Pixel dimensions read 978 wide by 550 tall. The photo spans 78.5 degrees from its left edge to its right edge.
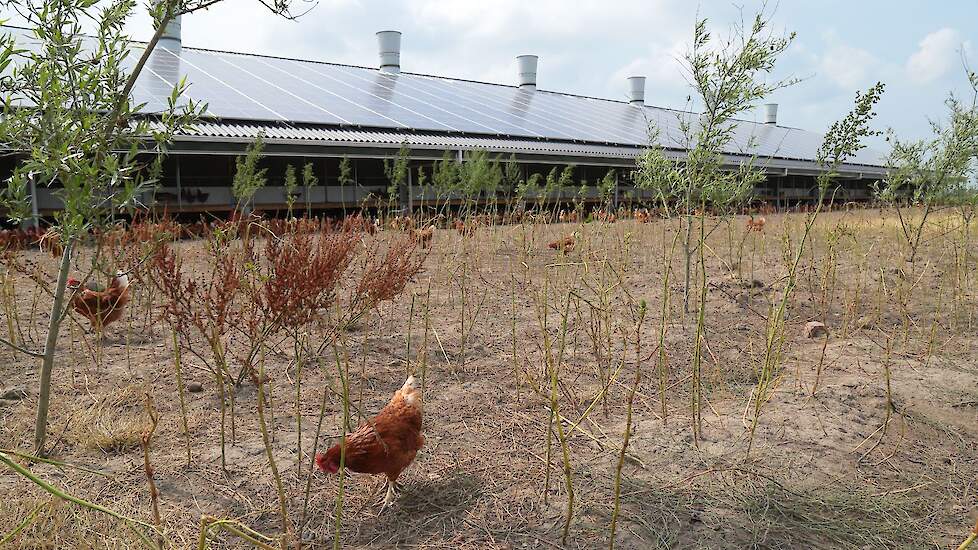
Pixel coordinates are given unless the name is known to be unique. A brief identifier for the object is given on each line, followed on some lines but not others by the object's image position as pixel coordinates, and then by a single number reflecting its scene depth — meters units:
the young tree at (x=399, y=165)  11.40
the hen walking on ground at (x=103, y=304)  3.35
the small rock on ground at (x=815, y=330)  4.32
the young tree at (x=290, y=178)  10.40
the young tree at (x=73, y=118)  2.19
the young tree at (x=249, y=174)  9.27
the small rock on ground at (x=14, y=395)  2.98
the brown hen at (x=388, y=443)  2.04
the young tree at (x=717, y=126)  4.89
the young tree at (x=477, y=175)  10.19
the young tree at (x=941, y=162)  7.92
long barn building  11.82
